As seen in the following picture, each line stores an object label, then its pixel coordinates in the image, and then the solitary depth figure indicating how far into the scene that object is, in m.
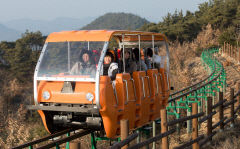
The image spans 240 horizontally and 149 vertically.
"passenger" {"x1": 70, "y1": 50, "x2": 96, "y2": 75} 15.17
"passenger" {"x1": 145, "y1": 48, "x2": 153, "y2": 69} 20.33
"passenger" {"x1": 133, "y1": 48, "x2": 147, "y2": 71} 19.11
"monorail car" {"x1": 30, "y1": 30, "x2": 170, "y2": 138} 14.68
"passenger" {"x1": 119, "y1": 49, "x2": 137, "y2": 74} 18.20
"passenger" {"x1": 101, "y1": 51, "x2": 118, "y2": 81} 16.42
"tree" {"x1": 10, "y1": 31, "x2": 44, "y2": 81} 107.44
